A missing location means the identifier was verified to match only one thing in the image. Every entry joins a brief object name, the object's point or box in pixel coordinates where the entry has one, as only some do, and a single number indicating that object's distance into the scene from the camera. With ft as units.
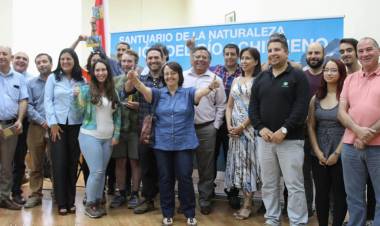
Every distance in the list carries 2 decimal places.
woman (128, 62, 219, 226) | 10.21
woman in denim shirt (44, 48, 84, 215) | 11.09
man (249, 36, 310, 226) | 8.96
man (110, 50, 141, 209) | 11.60
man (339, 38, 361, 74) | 9.93
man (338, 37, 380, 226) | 7.93
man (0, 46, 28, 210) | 11.65
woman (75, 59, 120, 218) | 10.81
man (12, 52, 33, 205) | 12.42
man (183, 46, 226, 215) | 11.51
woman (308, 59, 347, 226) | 9.04
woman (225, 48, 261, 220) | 10.78
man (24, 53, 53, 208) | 12.25
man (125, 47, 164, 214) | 11.13
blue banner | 12.55
